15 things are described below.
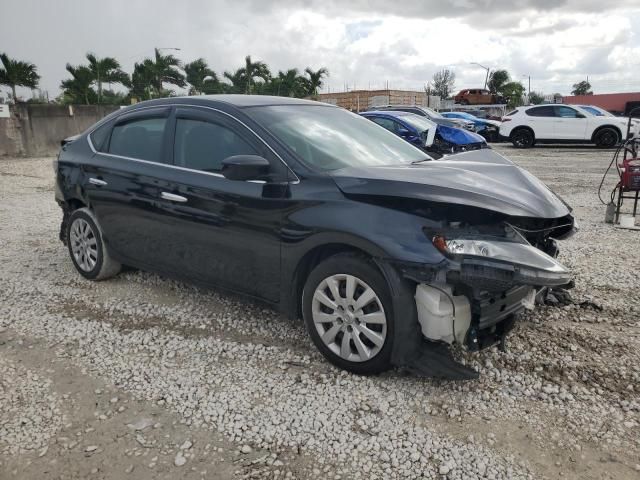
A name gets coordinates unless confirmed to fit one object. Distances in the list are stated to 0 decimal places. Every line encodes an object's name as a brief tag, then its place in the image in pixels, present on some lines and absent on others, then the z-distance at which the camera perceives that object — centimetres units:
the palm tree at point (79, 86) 2725
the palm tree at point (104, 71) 2809
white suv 1798
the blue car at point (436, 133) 1215
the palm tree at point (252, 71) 3722
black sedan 282
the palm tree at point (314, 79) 4034
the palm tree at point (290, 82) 3888
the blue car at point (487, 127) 2261
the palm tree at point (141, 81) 3172
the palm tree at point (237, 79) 3709
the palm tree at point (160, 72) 3207
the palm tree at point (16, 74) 2286
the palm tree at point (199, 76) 3459
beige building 4125
